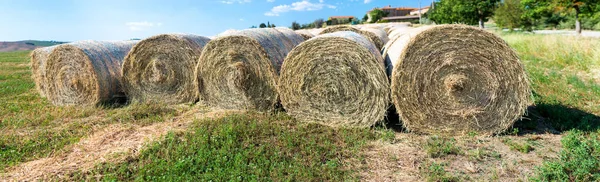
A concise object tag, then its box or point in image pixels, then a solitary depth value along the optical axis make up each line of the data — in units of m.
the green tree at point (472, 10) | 39.56
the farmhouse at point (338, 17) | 99.79
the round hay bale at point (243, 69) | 6.32
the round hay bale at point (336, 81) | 5.39
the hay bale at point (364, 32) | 9.64
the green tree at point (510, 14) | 37.53
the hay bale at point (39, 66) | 9.05
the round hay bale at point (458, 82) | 5.01
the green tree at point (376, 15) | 78.50
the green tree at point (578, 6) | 20.45
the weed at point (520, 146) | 4.52
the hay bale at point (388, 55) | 5.73
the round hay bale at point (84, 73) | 7.45
